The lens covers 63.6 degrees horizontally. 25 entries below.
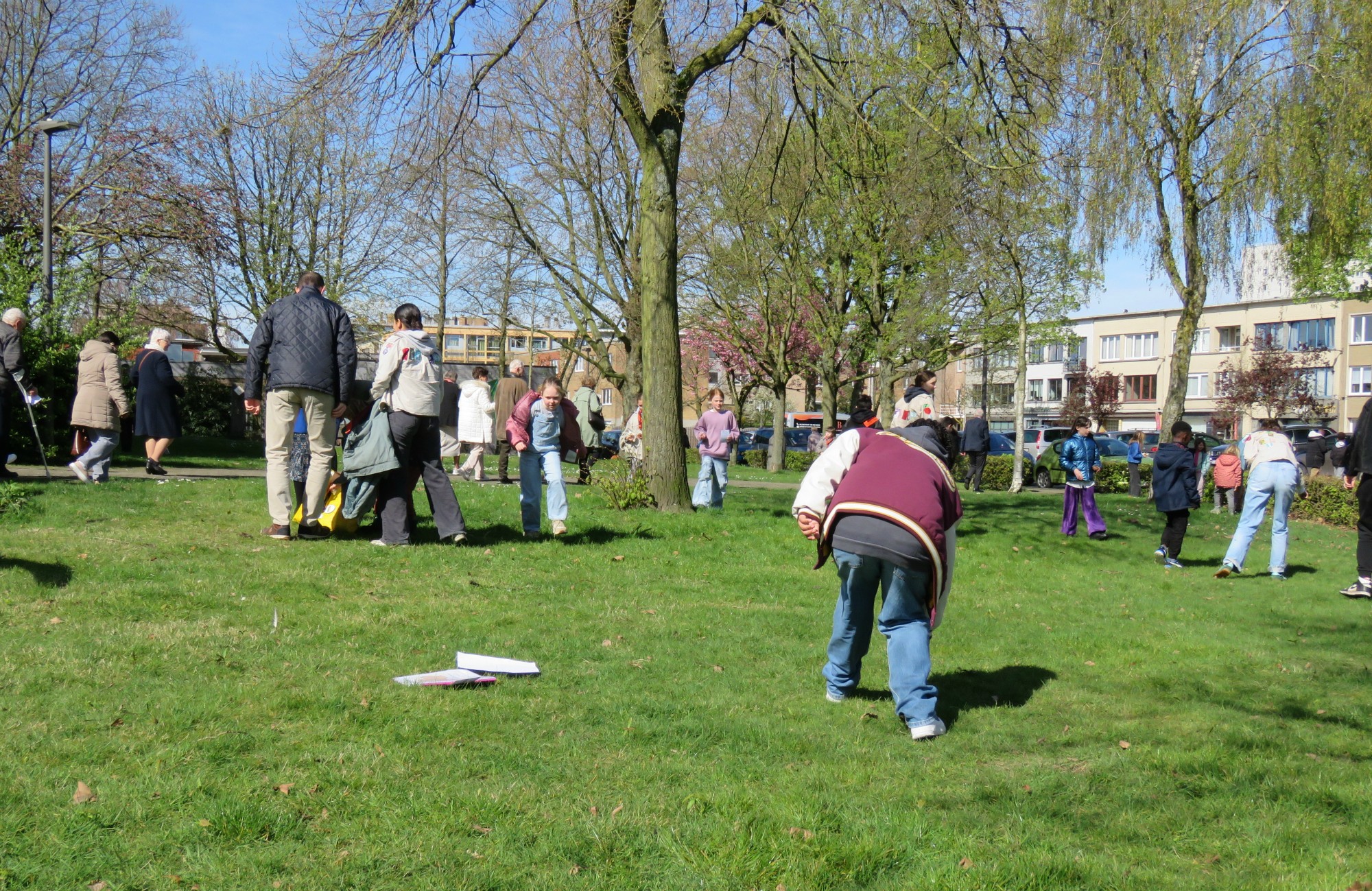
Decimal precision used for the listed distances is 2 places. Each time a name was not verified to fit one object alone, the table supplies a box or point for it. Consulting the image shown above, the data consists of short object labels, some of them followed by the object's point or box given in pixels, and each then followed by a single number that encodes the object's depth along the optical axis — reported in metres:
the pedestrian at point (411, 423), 8.99
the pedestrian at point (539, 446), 10.56
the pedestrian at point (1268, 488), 12.53
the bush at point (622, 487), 12.64
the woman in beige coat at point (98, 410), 12.04
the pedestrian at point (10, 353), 11.32
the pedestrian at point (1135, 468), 25.39
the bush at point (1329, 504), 20.59
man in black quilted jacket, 8.77
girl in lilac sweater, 14.65
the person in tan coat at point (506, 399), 16.94
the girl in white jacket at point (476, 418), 17.08
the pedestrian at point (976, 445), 25.77
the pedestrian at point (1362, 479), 10.65
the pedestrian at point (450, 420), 17.38
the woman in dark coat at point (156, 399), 13.12
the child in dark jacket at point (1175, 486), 13.28
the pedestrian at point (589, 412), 18.27
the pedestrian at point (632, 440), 15.18
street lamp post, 19.70
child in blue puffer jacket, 14.87
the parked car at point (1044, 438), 34.75
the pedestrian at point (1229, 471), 18.61
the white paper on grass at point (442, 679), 5.45
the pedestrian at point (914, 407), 5.97
